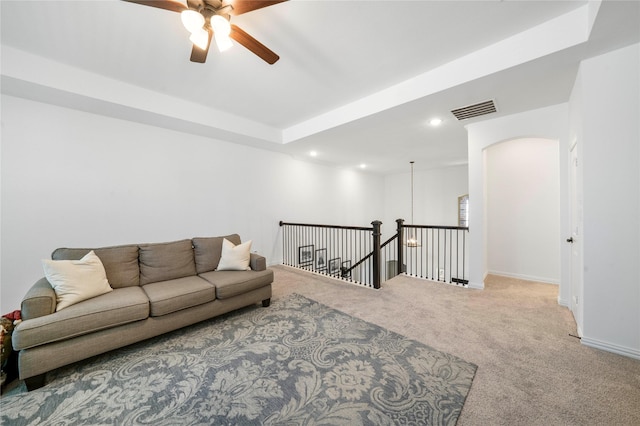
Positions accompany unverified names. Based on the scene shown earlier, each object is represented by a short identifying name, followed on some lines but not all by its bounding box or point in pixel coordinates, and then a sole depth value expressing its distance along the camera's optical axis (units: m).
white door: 2.41
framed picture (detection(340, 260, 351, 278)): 7.21
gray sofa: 1.76
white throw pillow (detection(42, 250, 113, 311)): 2.06
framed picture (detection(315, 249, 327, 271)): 6.04
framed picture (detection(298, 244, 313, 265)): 5.70
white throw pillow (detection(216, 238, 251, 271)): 3.15
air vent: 3.18
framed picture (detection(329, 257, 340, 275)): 6.91
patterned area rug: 1.50
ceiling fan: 1.65
